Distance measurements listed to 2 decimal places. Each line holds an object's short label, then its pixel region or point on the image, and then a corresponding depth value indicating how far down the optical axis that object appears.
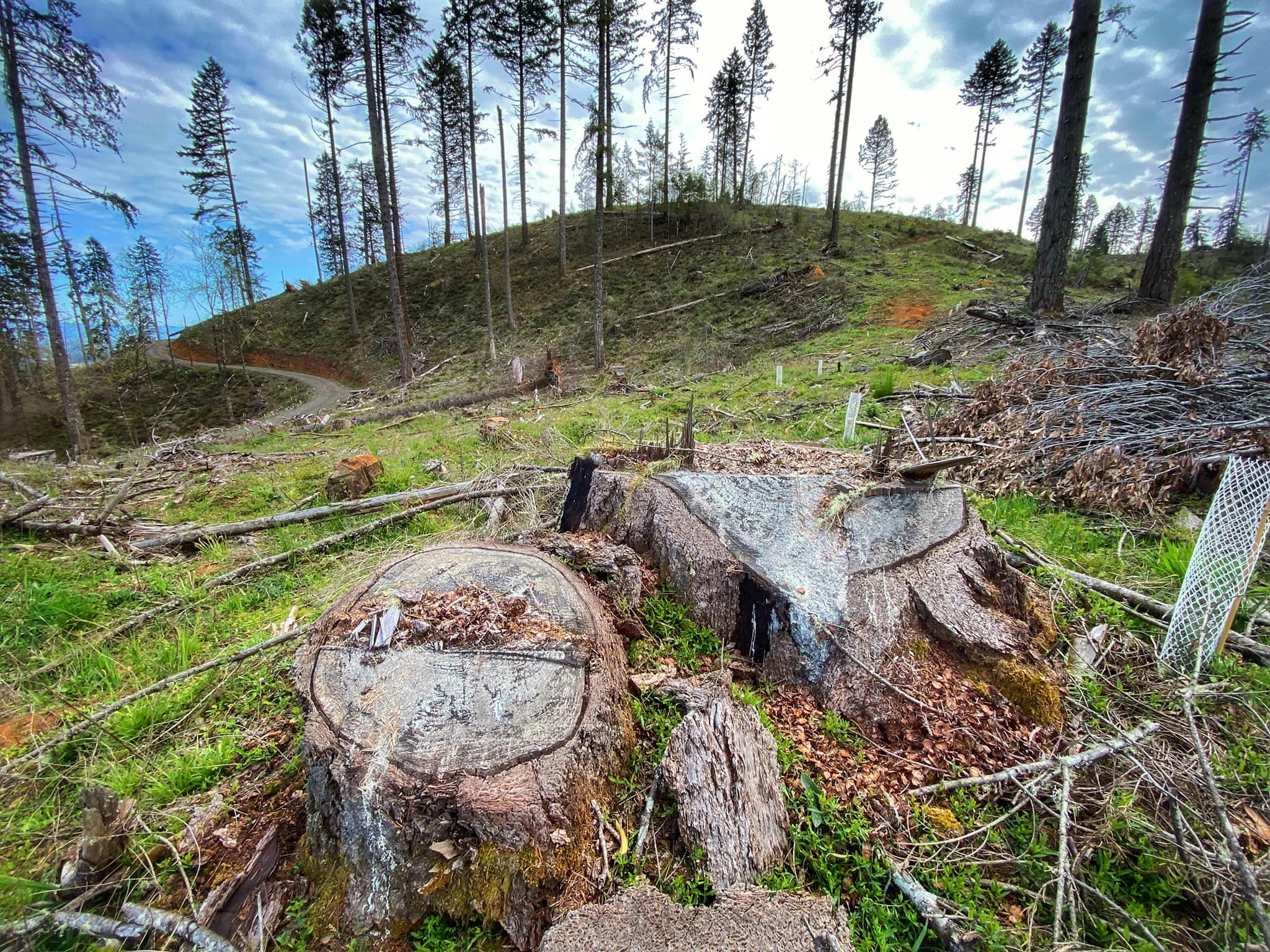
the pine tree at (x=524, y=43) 15.67
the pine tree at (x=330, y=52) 14.61
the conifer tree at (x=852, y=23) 16.33
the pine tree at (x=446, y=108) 17.70
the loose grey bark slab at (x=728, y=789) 1.31
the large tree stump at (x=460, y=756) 1.20
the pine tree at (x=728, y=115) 24.16
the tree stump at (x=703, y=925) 1.00
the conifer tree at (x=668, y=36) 19.89
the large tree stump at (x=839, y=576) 1.80
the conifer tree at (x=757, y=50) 23.75
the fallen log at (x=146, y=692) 1.91
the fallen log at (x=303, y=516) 3.94
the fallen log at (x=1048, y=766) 1.53
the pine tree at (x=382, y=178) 12.76
